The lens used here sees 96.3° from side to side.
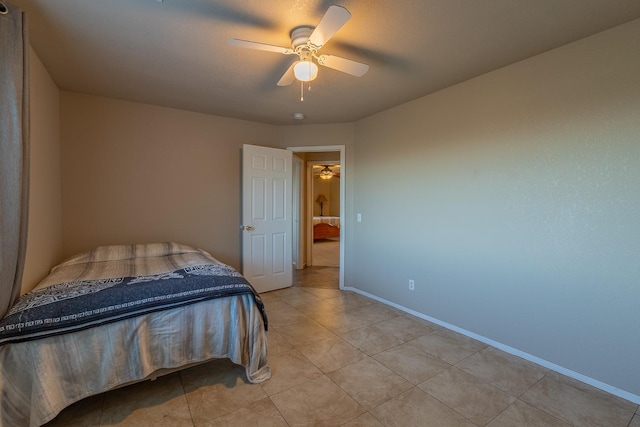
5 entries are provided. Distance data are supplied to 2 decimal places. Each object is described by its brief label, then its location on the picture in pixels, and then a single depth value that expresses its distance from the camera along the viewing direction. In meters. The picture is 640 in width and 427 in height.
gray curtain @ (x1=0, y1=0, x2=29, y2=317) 1.54
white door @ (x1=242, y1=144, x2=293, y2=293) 3.85
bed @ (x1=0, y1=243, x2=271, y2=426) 1.46
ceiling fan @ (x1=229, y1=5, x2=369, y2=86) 1.70
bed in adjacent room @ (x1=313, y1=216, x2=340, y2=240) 9.28
